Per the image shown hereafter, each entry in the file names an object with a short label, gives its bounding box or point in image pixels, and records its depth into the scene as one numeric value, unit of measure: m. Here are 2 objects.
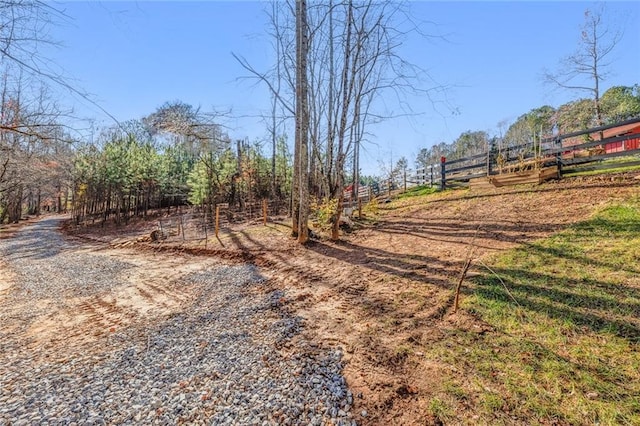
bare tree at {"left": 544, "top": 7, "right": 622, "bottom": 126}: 14.04
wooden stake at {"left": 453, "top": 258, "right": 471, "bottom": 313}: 2.98
